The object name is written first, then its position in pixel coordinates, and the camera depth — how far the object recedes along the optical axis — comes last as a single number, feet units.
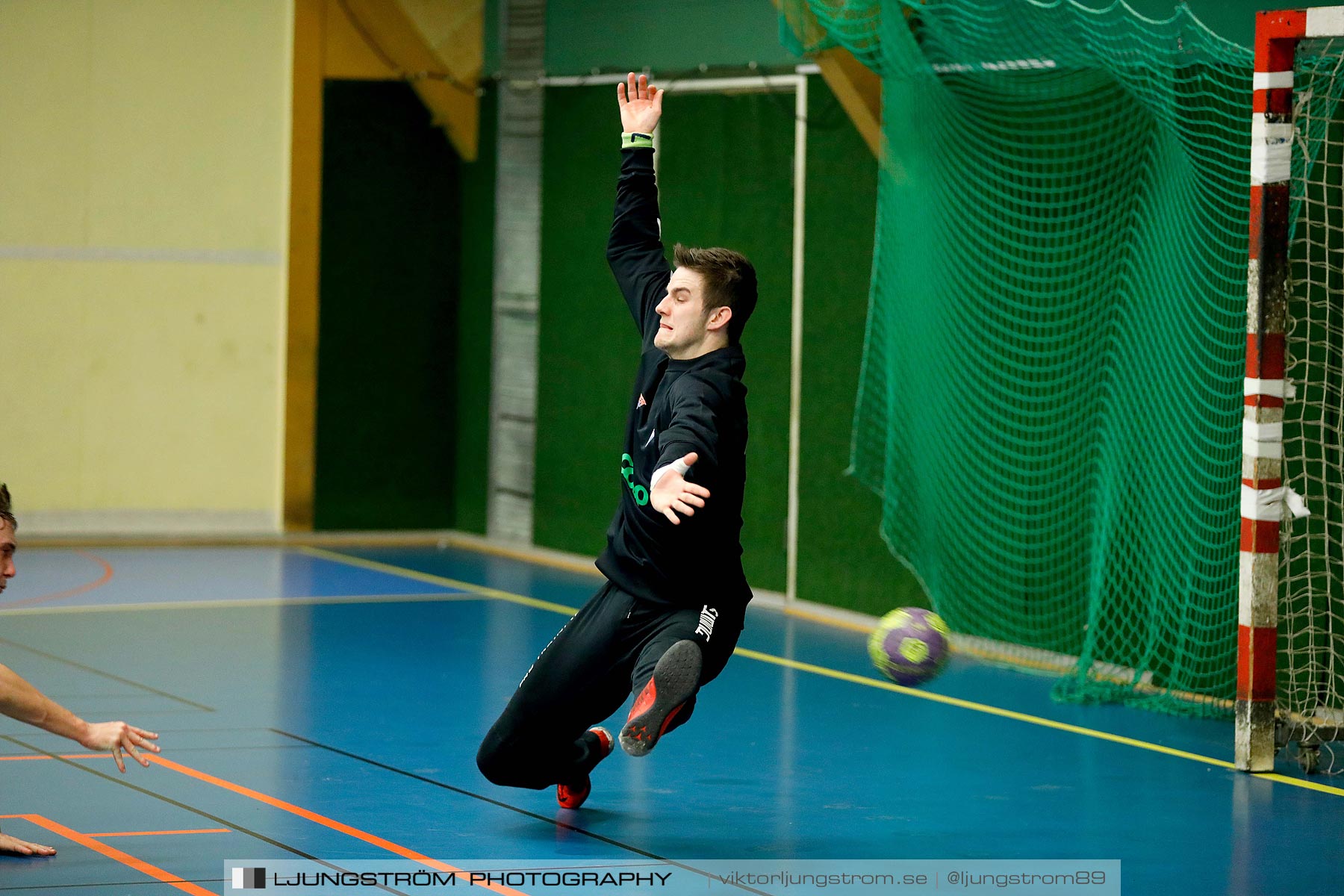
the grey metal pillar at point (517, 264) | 96.66
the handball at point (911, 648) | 45.70
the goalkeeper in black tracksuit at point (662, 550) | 40.35
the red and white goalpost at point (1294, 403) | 52.05
